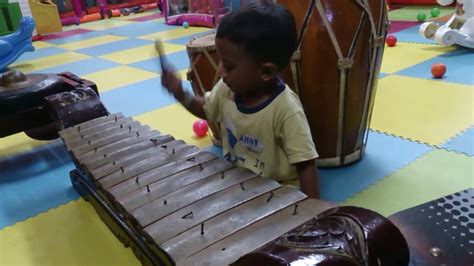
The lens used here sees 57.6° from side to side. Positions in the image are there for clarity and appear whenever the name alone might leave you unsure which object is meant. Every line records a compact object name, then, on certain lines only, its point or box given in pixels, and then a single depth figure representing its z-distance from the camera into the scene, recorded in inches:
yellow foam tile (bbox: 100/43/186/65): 157.3
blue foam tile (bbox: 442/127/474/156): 71.6
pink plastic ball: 87.8
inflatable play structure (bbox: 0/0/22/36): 181.2
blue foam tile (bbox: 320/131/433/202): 64.7
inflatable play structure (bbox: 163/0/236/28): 201.7
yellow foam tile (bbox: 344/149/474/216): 60.4
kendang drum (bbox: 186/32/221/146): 71.5
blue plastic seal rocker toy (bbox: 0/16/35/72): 154.2
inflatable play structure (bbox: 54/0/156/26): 271.4
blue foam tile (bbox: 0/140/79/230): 69.2
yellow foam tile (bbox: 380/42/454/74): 119.0
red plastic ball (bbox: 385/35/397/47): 137.6
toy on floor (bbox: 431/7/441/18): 175.5
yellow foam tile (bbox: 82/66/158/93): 128.7
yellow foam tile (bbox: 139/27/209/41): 191.8
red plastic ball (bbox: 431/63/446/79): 104.3
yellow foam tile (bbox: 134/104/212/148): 87.4
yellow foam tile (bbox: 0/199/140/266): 56.4
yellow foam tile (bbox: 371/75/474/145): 79.5
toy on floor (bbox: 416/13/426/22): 171.3
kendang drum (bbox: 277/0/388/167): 59.4
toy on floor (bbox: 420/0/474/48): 123.1
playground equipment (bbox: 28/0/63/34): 216.7
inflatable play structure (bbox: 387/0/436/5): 206.2
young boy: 46.3
